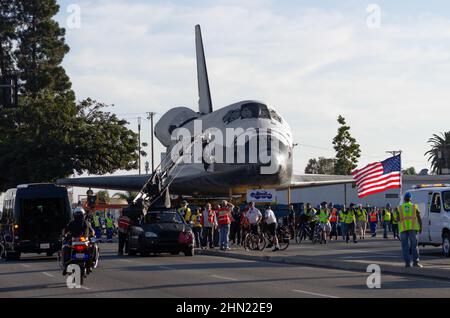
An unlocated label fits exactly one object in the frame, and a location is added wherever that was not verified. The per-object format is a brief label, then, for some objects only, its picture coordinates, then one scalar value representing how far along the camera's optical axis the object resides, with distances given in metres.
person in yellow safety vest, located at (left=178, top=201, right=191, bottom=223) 36.38
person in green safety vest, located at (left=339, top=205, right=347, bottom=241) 38.88
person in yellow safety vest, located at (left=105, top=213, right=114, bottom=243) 48.19
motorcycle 18.62
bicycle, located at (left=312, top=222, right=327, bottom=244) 37.59
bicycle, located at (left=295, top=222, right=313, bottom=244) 39.64
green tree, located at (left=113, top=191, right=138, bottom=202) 121.19
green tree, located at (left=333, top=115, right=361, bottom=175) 79.00
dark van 29.06
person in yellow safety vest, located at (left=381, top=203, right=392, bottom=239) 42.41
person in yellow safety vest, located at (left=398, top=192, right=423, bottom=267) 21.23
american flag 37.94
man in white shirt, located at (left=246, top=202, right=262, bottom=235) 31.61
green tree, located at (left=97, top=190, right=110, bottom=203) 95.16
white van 26.73
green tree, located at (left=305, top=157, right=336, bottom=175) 145.81
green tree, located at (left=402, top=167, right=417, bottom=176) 161.60
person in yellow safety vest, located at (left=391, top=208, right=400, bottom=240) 41.94
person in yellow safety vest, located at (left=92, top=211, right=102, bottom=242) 46.94
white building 81.81
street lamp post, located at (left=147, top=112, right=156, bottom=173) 107.26
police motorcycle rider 18.89
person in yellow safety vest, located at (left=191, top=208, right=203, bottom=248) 34.44
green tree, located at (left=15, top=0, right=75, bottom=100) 77.69
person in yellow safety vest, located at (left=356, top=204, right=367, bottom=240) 41.47
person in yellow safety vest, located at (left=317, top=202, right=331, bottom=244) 37.06
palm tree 104.00
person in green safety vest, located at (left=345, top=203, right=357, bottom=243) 38.03
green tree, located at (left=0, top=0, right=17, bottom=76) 76.75
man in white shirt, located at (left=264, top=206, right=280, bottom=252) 30.75
